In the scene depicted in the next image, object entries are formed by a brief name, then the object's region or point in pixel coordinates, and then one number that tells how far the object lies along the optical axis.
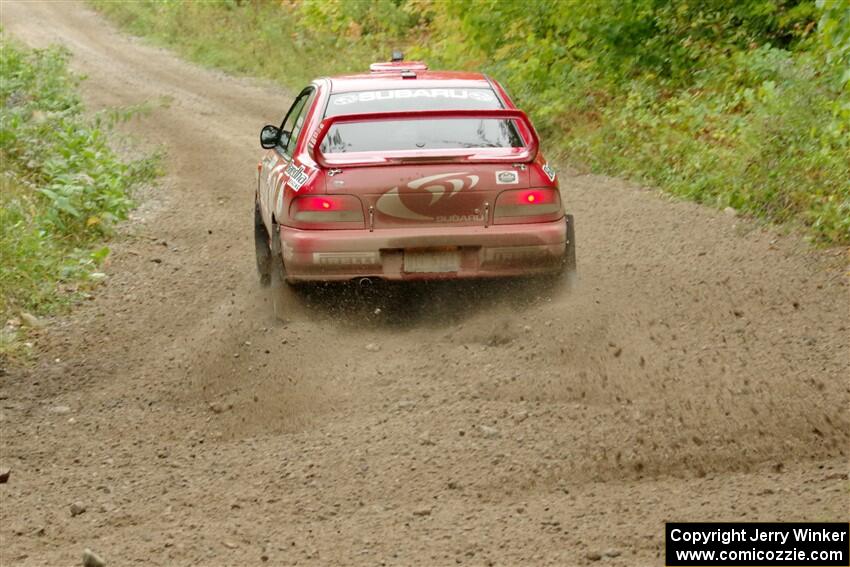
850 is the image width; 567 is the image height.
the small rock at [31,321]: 17.95
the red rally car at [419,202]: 15.05
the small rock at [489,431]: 11.58
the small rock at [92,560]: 9.13
